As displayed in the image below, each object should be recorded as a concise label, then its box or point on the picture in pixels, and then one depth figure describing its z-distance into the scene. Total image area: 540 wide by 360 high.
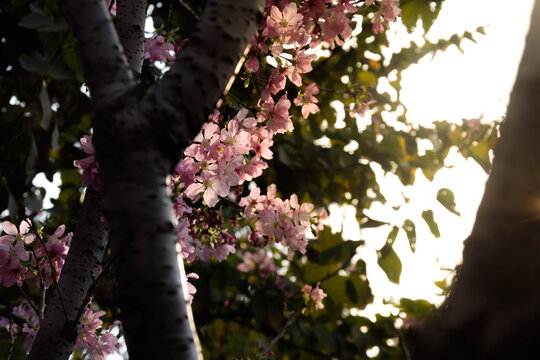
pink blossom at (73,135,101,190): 1.35
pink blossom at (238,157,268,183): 2.00
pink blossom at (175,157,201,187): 1.85
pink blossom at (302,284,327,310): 2.95
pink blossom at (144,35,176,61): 2.61
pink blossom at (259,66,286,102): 1.89
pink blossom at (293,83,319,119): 2.23
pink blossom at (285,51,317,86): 1.93
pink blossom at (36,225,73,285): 1.86
